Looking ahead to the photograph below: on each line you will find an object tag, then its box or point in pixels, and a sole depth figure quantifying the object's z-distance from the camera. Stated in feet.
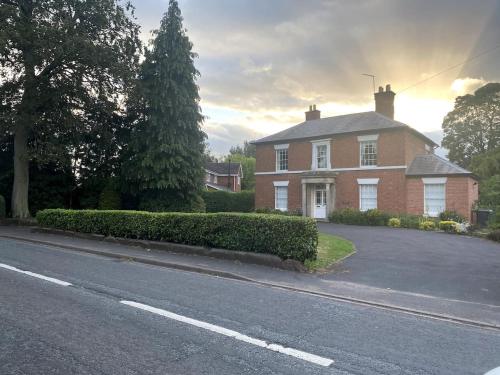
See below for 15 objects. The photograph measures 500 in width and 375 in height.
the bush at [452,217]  80.74
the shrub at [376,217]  84.12
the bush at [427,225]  76.38
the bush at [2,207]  81.76
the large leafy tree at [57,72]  64.85
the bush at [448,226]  72.23
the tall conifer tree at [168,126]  77.61
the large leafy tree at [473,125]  151.33
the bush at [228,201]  118.32
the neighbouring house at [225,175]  224.12
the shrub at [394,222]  80.74
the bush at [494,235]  60.06
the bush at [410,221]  79.00
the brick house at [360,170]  86.84
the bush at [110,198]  84.84
